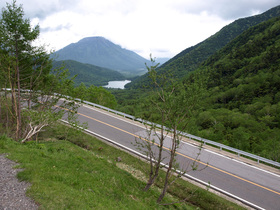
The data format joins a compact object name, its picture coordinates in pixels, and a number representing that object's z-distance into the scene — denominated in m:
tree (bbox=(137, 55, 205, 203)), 6.78
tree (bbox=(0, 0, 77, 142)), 10.41
